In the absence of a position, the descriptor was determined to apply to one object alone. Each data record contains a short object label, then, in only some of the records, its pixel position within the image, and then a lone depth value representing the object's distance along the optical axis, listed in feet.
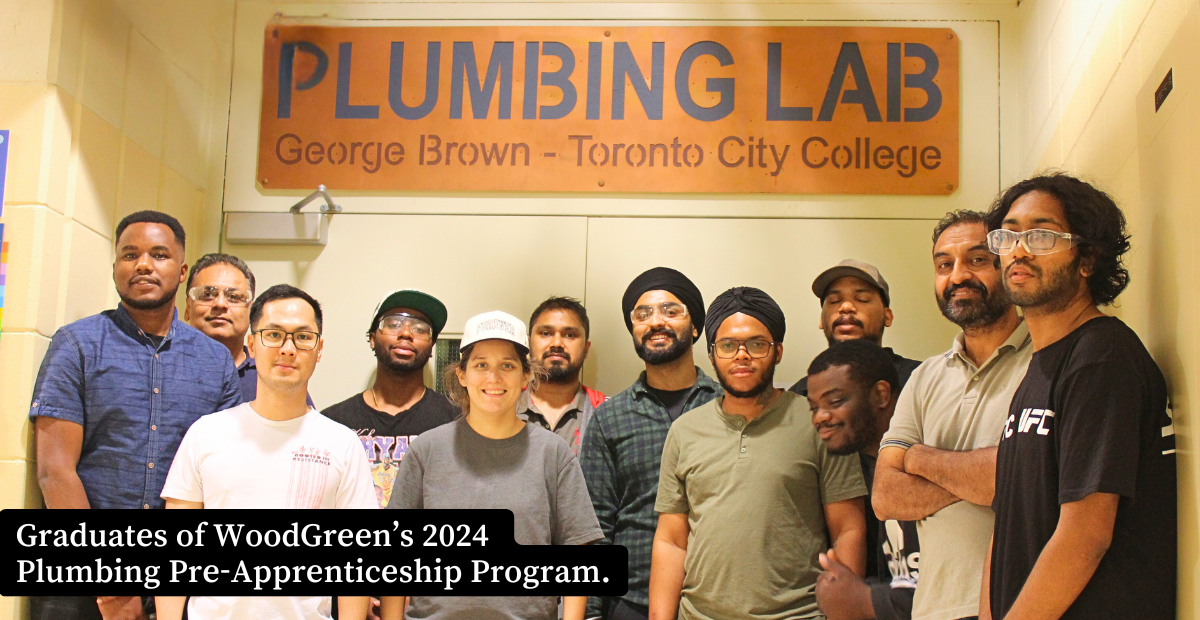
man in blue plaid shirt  10.53
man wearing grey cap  11.59
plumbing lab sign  13.94
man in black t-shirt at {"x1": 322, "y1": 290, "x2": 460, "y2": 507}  11.44
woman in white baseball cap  9.22
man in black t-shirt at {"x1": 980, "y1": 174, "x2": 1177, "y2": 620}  6.55
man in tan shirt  8.02
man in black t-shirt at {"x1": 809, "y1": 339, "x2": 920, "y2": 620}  8.97
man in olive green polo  9.44
